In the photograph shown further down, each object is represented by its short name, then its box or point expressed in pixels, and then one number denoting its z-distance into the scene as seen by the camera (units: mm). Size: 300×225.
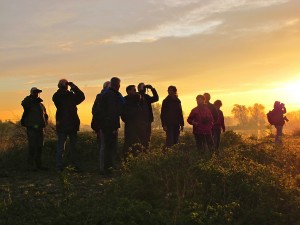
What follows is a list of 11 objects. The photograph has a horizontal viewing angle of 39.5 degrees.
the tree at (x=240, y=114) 165000
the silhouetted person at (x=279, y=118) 18100
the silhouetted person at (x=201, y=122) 11523
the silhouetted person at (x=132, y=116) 10500
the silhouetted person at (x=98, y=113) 9992
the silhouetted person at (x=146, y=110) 10688
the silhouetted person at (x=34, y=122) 11195
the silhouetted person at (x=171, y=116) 11734
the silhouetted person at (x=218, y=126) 13266
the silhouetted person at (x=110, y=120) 9891
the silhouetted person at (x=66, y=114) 10484
